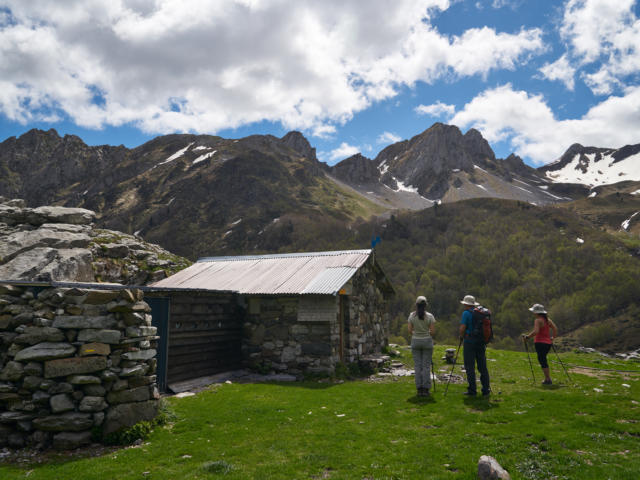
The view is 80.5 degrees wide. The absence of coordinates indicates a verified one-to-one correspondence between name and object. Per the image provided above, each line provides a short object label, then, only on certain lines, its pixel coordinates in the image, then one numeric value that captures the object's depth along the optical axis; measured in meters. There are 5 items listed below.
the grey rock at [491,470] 5.25
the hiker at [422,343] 10.54
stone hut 14.79
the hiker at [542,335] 11.30
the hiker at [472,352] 10.31
